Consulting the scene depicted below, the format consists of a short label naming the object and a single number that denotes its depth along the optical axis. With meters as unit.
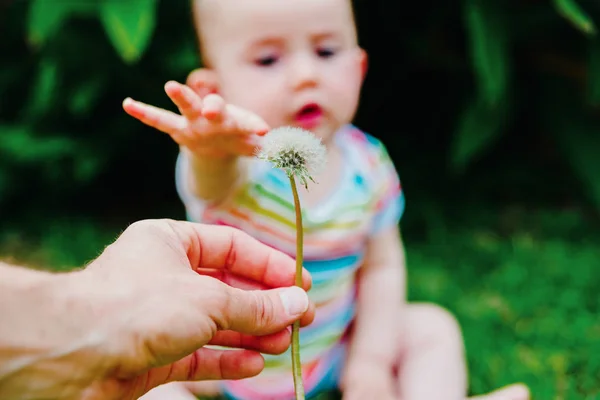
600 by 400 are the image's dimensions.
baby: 1.15
